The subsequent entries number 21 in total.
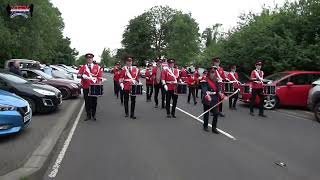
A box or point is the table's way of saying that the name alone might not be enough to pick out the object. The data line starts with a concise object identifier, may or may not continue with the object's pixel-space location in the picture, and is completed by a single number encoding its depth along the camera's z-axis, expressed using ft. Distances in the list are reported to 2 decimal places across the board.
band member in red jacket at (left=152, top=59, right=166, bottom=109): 30.42
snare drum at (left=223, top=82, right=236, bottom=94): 27.25
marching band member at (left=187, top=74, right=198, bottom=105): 33.81
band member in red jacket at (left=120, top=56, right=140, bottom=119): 23.72
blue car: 15.71
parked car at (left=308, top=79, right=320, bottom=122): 24.61
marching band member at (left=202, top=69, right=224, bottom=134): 19.31
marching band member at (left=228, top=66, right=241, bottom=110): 30.26
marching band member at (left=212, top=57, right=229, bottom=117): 26.05
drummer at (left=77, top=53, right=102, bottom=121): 22.58
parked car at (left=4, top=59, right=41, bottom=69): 44.86
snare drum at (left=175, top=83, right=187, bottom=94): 25.06
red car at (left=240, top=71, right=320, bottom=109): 30.64
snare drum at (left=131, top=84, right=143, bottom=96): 23.52
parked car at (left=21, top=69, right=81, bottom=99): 33.35
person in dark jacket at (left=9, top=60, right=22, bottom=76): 31.13
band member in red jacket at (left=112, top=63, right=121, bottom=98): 36.14
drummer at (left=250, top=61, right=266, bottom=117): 26.77
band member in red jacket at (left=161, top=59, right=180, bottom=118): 24.95
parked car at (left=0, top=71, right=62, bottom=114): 23.01
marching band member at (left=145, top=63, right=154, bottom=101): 34.28
